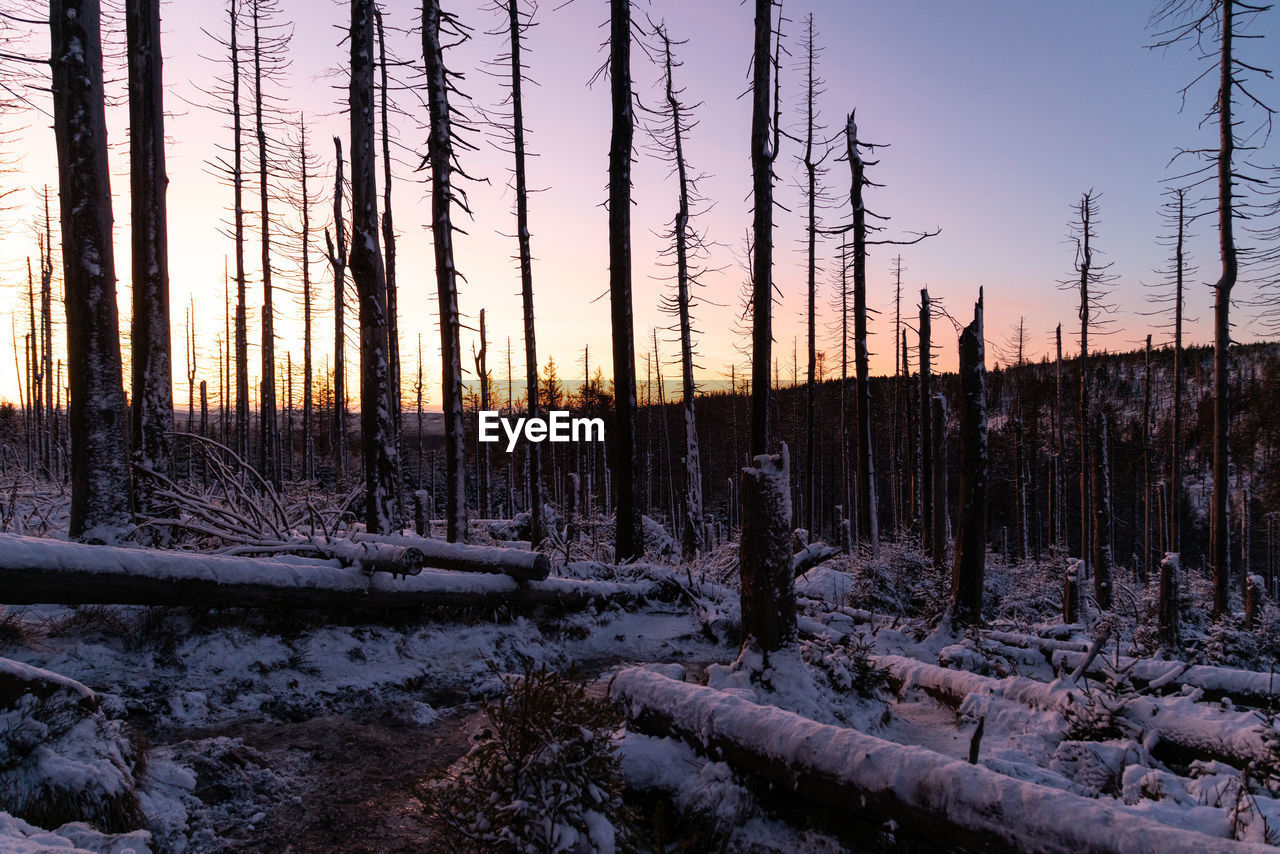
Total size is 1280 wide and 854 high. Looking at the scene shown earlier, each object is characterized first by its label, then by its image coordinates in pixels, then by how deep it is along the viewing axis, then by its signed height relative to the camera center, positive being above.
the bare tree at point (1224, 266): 12.91 +3.19
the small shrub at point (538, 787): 2.68 -1.68
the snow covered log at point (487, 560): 8.28 -1.88
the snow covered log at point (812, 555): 9.41 -2.16
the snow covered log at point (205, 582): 4.59 -1.40
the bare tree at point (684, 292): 18.08 +3.94
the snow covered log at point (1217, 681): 5.66 -2.55
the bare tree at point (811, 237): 19.19 +6.00
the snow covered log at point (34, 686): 3.12 -1.36
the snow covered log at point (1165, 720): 4.33 -2.42
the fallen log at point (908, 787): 2.57 -1.88
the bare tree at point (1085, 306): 24.69 +4.34
